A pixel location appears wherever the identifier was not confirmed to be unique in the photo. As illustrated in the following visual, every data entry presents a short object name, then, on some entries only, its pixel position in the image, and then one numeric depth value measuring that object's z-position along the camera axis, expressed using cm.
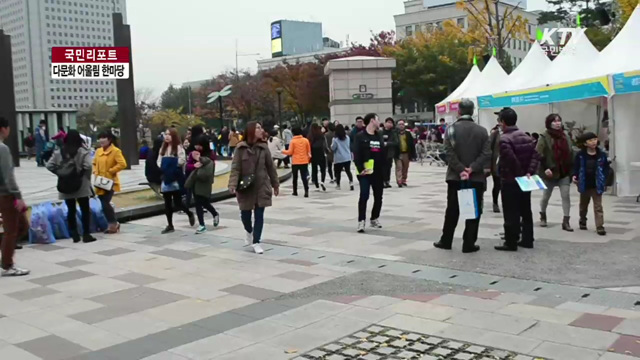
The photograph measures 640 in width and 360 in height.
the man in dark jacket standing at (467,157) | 734
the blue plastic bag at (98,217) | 1009
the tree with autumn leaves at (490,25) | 2758
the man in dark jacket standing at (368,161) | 898
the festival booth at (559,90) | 1316
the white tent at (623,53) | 1205
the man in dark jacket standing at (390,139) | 1495
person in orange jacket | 1400
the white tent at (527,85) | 1709
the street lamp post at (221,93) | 3542
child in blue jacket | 828
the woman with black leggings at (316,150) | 1509
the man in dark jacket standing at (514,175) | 751
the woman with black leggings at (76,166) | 901
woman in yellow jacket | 980
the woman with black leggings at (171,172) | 984
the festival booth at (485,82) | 2071
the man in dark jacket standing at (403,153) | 1548
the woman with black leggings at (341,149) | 1484
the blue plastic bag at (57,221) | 952
